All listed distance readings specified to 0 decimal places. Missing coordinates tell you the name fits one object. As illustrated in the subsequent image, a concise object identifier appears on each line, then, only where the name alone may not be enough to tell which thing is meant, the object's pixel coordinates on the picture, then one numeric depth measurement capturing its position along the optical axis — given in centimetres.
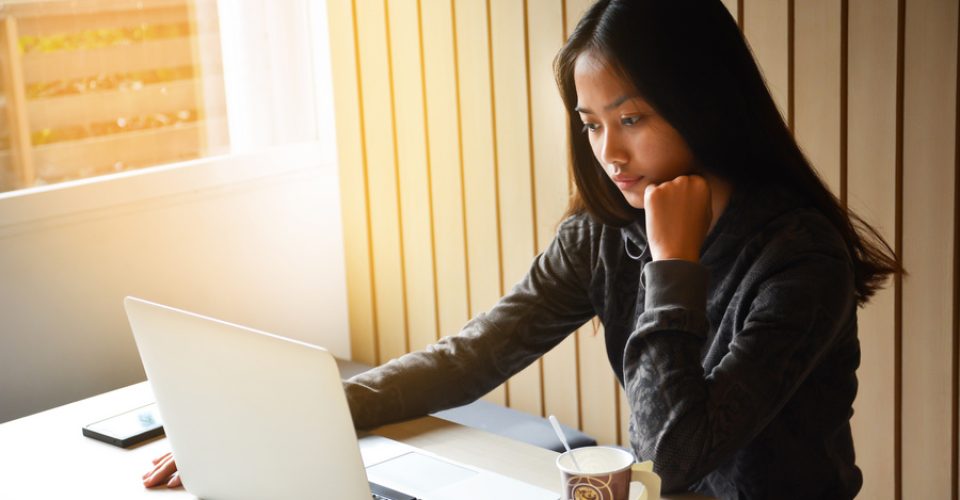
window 267
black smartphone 165
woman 134
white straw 116
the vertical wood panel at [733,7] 236
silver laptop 117
